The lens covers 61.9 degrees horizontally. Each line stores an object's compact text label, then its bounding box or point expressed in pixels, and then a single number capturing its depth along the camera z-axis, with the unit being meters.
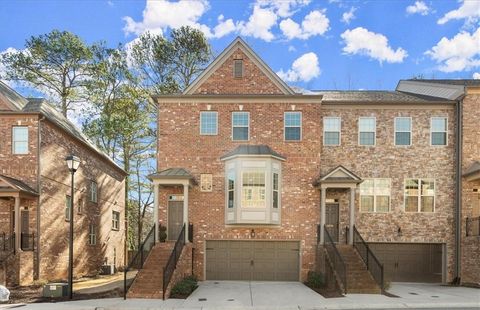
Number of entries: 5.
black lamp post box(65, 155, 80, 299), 13.99
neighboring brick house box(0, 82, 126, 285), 17.83
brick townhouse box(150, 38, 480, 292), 18.91
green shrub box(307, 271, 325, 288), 17.16
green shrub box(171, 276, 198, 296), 14.98
